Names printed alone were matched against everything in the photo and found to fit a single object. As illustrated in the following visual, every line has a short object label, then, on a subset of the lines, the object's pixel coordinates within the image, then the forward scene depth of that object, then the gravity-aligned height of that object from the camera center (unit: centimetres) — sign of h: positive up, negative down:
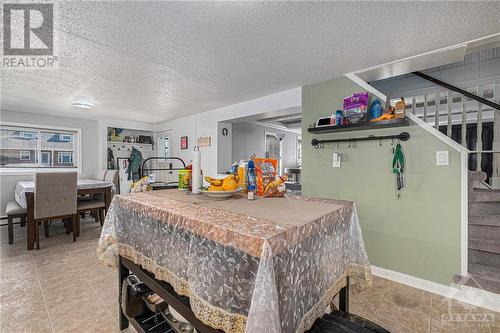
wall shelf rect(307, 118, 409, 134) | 224 +41
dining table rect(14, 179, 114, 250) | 308 -46
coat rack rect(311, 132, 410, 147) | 230 +28
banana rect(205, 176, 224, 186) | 138 -10
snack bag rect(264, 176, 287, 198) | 141 -16
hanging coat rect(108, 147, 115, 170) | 573 +10
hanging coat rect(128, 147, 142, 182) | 590 -3
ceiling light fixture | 375 +99
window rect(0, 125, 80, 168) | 452 +35
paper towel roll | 145 -6
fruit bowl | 129 -17
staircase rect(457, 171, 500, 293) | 204 -71
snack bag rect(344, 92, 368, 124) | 244 +62
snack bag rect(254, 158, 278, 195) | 142 -5
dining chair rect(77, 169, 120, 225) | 376 -66
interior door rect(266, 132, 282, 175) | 606 +46
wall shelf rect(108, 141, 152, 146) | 582 +55
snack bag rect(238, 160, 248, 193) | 145 -8
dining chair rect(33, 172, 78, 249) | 308 -46
